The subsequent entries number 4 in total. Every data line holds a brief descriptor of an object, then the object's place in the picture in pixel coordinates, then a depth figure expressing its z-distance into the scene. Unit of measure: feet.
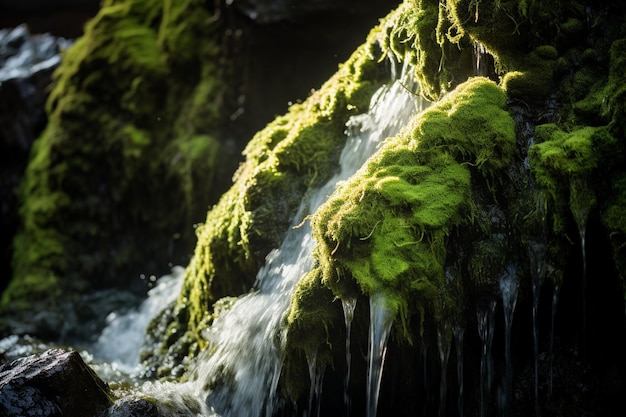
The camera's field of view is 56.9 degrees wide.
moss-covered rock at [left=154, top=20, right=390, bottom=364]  18.66
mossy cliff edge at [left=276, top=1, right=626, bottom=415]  12.39
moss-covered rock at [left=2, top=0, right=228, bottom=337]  31.65
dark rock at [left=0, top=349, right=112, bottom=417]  12.59
